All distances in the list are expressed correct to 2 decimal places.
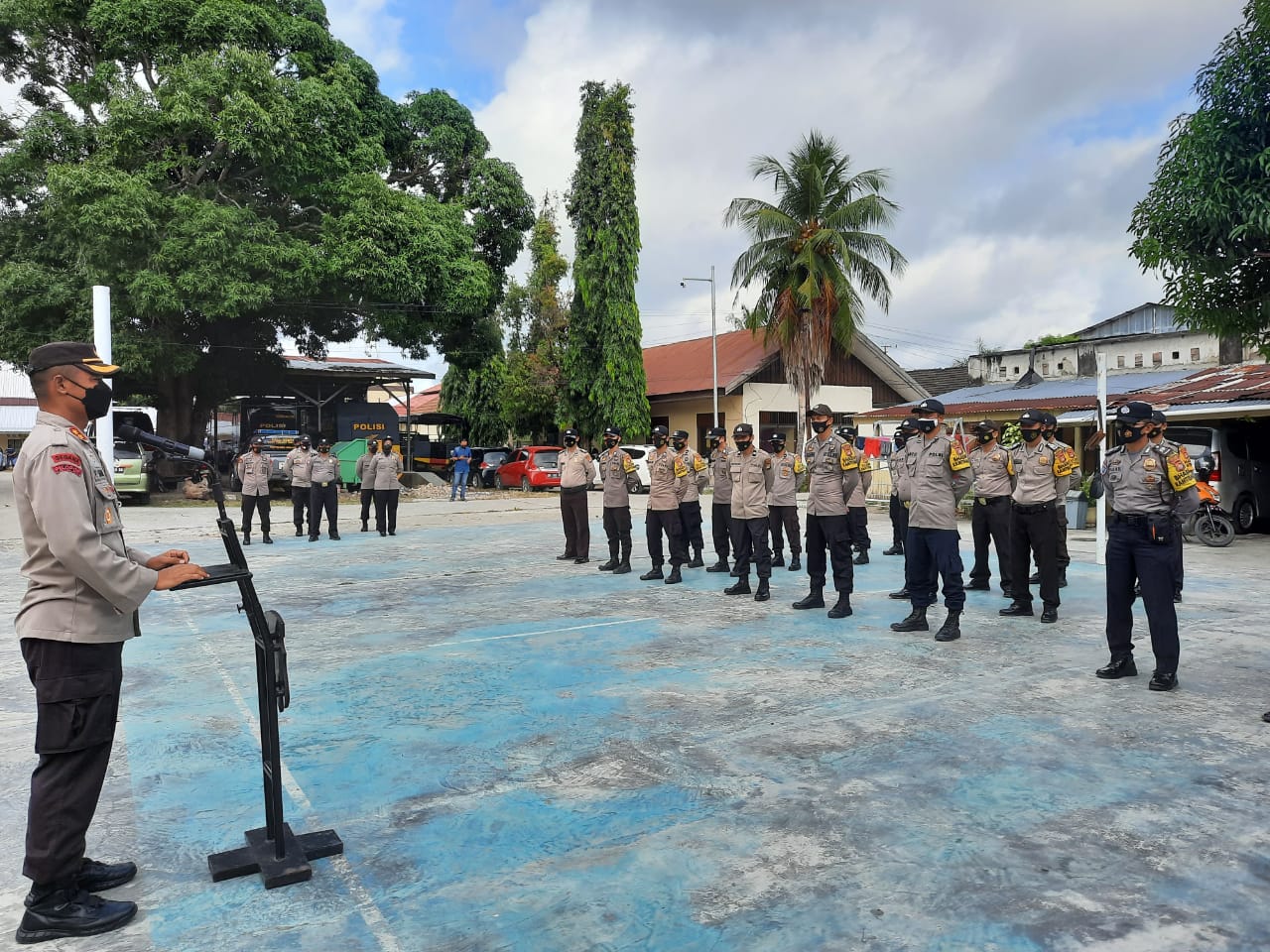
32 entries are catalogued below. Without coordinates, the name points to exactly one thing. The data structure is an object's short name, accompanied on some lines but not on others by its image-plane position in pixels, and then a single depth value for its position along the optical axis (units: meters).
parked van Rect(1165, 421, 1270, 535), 14.41
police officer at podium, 2.86
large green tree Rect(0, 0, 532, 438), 19.38
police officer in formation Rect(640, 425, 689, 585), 10.52
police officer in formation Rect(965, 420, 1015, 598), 8.87
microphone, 3.08
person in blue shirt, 24.33
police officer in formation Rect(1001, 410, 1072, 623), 7.74
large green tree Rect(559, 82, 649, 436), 30.75
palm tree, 25.91
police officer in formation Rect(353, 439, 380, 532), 15.86
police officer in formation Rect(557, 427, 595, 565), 11.72
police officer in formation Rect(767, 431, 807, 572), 10.21
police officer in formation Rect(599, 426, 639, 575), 11.02
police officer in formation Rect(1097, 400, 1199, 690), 5.58
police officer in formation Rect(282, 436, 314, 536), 14.60
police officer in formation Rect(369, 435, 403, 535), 15.46
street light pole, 29.36
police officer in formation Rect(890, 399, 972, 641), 7.07
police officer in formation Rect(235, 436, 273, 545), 13.88
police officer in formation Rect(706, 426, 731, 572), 10.96
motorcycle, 12.92
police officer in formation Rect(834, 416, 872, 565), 11.20
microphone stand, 3.19
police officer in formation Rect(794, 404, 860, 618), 8.05
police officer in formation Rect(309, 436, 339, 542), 14.60
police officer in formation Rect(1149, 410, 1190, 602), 5.69
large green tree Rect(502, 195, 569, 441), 33.56
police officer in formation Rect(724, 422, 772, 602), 9.06
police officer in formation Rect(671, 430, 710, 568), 10.76
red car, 26.70
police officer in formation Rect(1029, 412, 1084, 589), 8.00
